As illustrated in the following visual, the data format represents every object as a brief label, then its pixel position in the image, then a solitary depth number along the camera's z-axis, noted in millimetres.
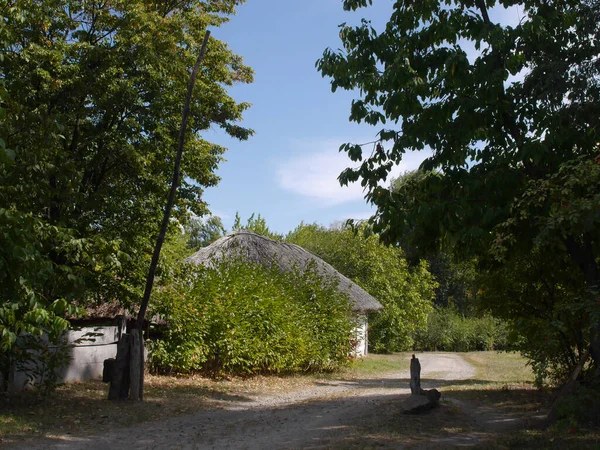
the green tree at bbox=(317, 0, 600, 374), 8477
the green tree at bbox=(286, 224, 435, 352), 36688
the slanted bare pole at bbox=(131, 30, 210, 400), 11844
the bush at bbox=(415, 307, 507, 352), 43938
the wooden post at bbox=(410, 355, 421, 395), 10984
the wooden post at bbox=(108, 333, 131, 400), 11719
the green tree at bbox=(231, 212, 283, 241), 46781
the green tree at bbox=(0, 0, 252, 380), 12930
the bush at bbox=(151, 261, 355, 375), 15844
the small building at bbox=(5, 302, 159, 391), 11625
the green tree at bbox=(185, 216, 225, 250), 67562
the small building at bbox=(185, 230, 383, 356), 23547
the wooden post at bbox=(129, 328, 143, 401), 11727
